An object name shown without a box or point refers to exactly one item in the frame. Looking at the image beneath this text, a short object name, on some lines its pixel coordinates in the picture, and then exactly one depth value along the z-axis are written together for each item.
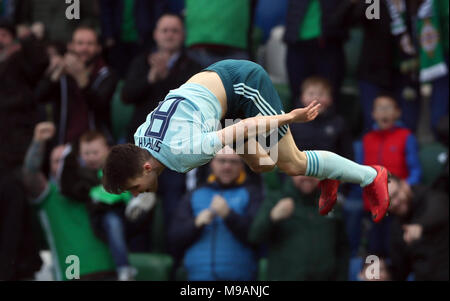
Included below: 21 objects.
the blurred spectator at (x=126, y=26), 20.53
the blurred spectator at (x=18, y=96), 17.89
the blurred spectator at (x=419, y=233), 16.39
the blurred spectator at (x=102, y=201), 16.69
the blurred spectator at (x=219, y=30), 18.56
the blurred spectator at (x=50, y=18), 20.83
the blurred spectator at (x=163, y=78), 18.16
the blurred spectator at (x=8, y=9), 21.17
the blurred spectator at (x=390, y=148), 17.81
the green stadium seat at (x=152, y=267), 17.48
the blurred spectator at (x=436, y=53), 18.39
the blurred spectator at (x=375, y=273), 16.37
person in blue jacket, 16.77
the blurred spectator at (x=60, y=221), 16.87
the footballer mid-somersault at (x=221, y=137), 12.37
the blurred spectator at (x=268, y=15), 20.95
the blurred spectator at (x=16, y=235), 16.70
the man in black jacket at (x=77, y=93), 18.47
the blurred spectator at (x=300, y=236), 16.53
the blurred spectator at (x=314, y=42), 18.64
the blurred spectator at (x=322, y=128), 17.39
